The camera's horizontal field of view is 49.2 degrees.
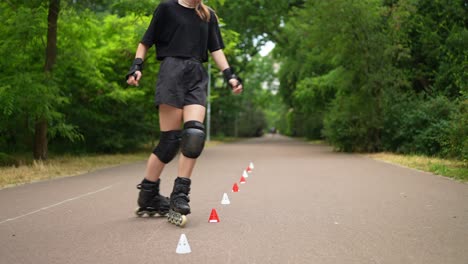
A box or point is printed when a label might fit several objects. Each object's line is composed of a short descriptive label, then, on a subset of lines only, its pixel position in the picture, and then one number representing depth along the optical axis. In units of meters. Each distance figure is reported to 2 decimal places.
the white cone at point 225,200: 6.25
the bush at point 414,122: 15.30
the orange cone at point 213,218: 4.94
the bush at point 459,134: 10.12
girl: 4.75
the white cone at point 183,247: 3.67
